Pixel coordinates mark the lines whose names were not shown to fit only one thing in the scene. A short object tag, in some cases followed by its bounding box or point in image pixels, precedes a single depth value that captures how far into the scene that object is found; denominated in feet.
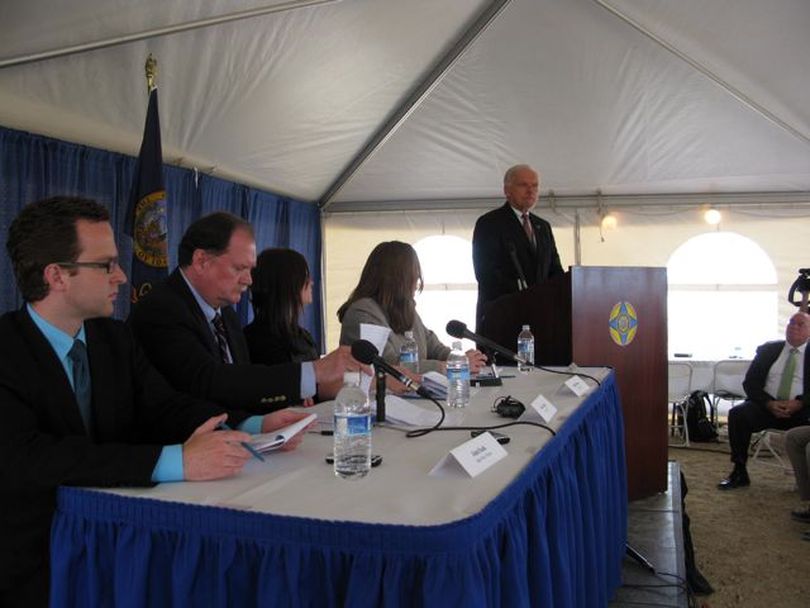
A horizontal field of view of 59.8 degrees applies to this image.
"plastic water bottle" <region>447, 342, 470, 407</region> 6.43
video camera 16.66
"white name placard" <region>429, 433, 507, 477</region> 3.82
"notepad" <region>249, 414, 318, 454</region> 4.23
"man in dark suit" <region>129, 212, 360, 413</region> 5.51
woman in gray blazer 8.74
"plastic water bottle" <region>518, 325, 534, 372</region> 10.04
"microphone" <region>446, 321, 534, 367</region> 7.01
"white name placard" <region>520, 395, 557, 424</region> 5.36
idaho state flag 12.96
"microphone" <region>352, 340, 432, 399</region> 4.99
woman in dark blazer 9.52
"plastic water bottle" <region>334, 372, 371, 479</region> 3.95
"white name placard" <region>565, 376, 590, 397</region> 6.69
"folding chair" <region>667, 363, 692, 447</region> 19.29
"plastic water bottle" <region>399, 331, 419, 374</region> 8.20
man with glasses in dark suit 3.76
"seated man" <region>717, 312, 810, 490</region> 15.14
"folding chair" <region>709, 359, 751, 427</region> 19.25
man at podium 11.43
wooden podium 9.65
